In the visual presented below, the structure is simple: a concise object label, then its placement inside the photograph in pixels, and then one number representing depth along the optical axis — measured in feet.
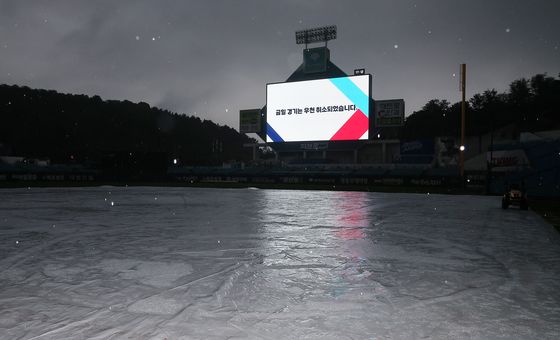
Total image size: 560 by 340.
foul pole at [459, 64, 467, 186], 116.67
